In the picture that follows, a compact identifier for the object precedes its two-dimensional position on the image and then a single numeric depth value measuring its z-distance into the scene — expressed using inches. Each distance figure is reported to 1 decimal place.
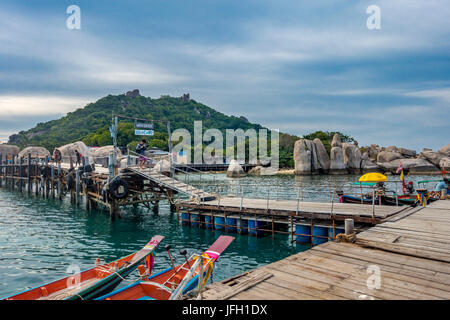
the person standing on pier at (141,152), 1007.0
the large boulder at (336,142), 3292.3
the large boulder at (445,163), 2886.3
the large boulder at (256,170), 3594.7
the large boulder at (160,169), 1009.8
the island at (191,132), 3225.9
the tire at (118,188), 972.6
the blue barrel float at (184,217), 912.9
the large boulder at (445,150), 3157.0
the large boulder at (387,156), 3267.7
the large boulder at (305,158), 3230.8
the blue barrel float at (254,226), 771.5
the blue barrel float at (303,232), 692.7
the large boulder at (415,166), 3068.4
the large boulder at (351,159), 3240.7
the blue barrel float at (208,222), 857.7
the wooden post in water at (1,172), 2395.4
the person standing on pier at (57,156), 1593.8
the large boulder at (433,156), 3105.3
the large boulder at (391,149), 3439.0
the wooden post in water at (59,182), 1527.1
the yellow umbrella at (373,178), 811.4
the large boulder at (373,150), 3714.6
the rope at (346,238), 385.1
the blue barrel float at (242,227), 789.6
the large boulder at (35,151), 2819.4
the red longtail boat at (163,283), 373.1
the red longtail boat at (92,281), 371.9
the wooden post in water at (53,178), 1604.3
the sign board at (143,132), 964.6
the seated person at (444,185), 915.0
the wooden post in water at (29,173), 1829.6
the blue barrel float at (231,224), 807.7
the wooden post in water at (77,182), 1314.5
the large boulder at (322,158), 3284.9
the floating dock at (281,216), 649.0
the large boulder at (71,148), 2726.4
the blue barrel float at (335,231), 654.8
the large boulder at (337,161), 3221.0
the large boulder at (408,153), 3390.3
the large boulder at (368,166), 3225.9
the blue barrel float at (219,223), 825.7
